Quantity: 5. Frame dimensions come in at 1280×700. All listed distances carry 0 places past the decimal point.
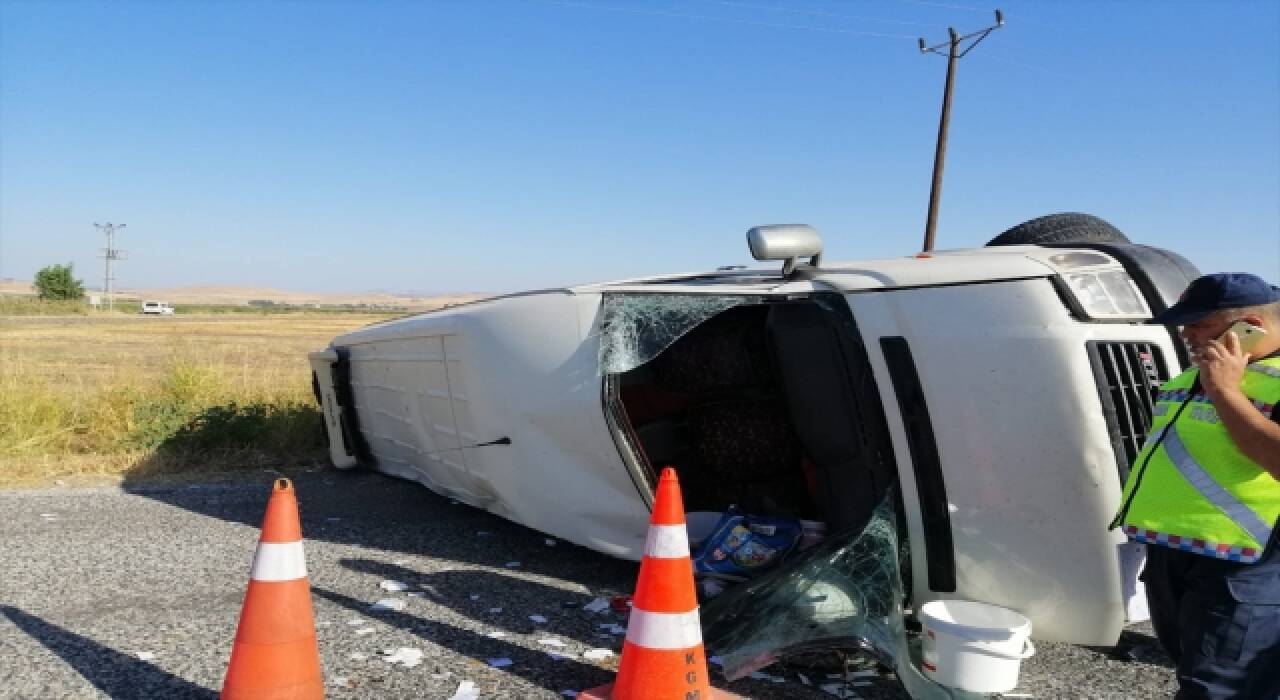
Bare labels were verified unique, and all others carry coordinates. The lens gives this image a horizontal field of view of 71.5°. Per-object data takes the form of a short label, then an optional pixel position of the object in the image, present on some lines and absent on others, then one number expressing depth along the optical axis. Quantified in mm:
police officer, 2064
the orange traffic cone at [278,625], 2664
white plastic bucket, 2842
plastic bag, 3801
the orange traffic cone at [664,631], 2738
